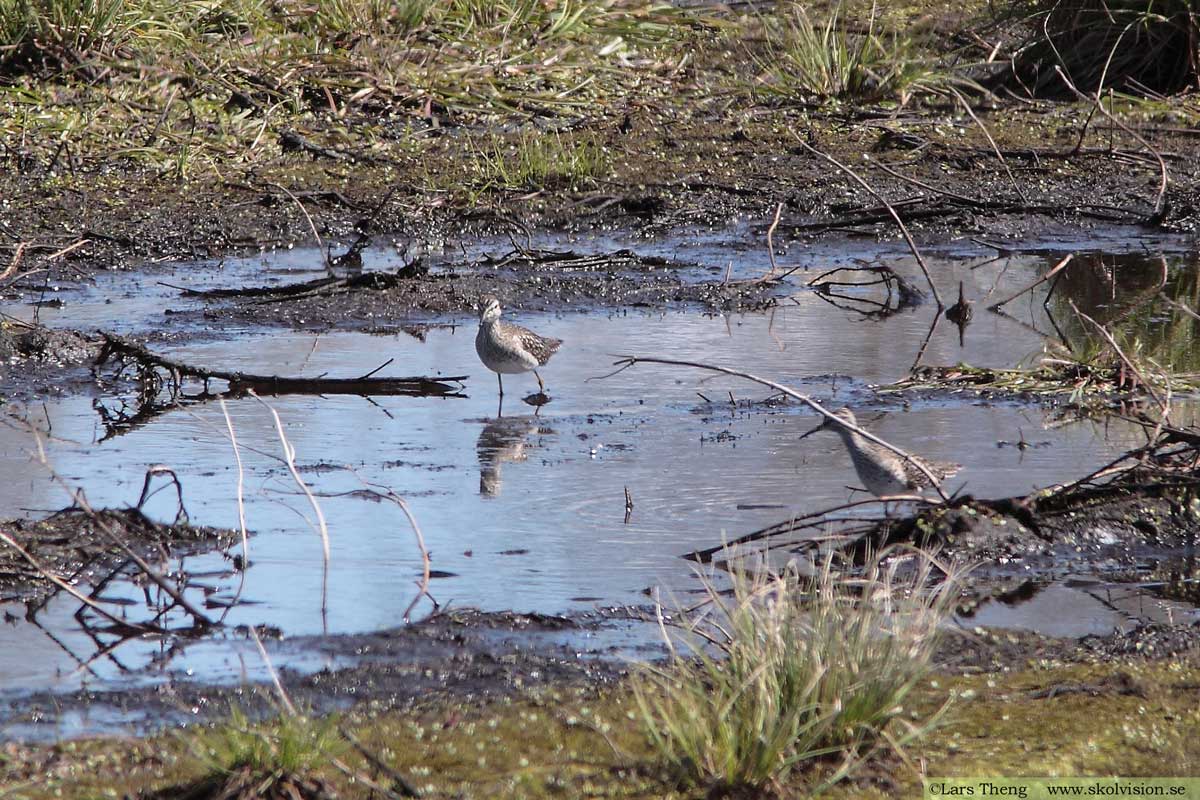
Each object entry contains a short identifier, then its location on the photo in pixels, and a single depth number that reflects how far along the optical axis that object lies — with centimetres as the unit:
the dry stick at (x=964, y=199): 2240
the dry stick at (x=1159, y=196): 1839
